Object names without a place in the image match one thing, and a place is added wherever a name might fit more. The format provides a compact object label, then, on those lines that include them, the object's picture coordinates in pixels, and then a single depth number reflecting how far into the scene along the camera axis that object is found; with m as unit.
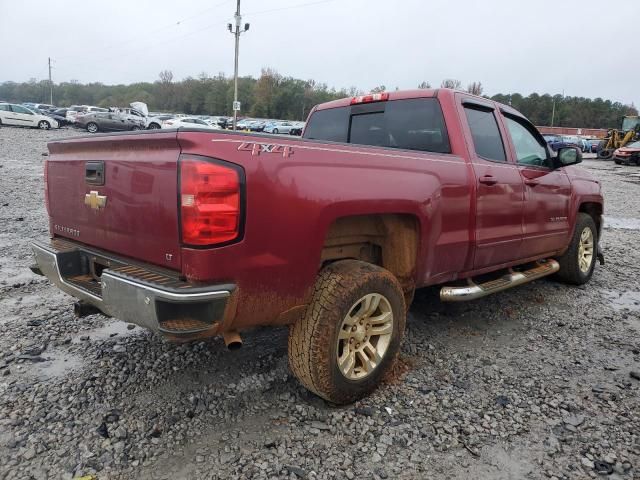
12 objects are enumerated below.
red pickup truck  2.31
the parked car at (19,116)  30.14
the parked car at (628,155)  26.78
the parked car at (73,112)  34.73
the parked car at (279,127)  46.24
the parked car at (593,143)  43.64
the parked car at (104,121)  30.16
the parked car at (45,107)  45.22
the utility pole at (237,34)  32.38
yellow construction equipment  33.19
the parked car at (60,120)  33.85
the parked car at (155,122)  35.25
